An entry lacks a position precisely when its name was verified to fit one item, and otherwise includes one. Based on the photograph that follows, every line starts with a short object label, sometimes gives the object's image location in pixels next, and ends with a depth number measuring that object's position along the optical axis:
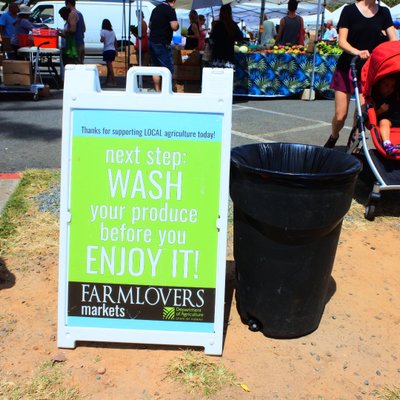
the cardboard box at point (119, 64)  15.40
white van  22.36
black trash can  2.52
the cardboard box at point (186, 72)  12.07
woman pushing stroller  5.64
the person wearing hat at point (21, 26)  12.12
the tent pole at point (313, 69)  11.29
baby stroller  4.62
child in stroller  5.03
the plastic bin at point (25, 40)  10.59
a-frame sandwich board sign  2.54
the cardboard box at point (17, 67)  9.99
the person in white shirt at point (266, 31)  16.41
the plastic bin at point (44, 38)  10.59
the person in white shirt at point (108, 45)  13.25
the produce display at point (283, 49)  11.41
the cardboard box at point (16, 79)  10.09
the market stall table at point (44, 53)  10.34
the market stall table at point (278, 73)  11.45
